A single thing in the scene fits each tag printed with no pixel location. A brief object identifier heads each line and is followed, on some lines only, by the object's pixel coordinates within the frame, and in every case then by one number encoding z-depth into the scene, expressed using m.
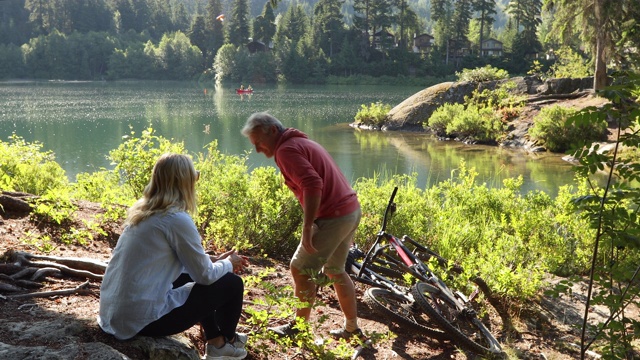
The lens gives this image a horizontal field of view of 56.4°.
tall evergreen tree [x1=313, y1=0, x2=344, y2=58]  73.94
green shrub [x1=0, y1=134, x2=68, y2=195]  6.94
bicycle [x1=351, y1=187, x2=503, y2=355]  3.96
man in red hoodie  3.41
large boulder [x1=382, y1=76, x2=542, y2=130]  26.23
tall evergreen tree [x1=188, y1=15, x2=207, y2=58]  89.19
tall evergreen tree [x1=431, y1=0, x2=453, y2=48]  69.00
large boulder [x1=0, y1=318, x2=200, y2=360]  2.47
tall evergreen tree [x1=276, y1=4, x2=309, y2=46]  78.56
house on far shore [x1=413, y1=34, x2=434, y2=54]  80.31
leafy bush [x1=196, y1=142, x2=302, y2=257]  5.53
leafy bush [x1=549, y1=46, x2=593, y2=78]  27.28
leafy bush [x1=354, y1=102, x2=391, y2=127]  27.12
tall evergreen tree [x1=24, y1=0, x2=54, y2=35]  97.56
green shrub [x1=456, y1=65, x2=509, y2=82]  27.16
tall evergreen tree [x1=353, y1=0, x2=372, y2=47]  72.69
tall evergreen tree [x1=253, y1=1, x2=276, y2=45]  79.69
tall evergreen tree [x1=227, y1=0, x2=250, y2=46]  80.94
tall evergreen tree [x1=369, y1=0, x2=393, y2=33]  71.94
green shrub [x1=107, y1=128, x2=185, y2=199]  5.81
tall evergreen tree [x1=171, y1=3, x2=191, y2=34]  110.81
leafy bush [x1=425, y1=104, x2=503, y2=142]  22.22
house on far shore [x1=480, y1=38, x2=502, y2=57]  70.25
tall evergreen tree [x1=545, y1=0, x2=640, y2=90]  20.33
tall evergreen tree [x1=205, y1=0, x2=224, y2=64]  85.50
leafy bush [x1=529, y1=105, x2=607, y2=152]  19.36
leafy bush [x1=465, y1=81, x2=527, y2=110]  24.08
